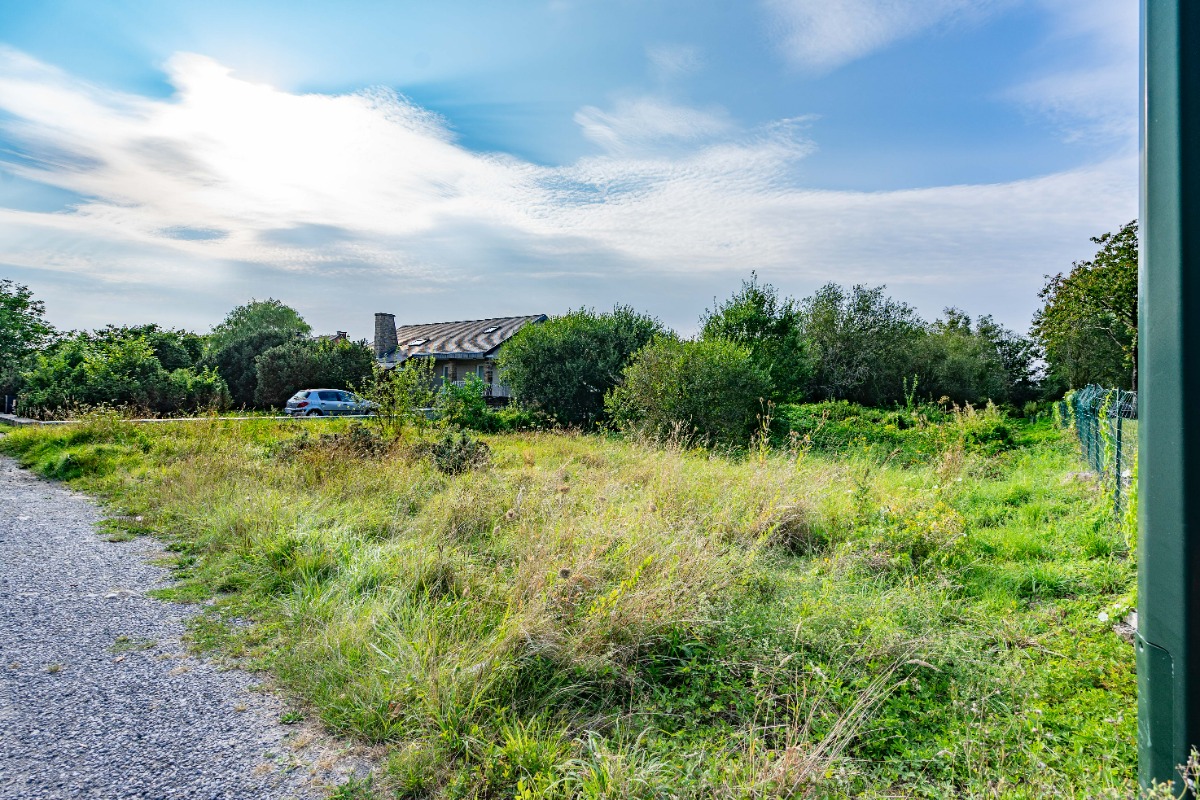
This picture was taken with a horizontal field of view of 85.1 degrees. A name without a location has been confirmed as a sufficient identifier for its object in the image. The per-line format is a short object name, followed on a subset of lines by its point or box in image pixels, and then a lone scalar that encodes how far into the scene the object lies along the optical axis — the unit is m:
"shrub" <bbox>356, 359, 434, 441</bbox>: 11.37
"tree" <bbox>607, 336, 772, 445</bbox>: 13.98
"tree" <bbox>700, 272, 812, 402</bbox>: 19.84
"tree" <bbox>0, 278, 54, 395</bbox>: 35.73
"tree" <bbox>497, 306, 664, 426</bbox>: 19.62
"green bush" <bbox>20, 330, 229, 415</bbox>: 18.89
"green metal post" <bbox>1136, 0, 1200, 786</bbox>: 1.91
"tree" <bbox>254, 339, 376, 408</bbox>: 28.45
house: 30.91
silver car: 24.45
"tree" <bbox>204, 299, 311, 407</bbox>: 29.34
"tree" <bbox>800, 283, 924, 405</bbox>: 29.88
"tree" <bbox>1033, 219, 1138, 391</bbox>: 25.34
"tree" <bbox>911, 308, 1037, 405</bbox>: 32.72
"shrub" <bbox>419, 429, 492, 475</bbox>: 8.59
